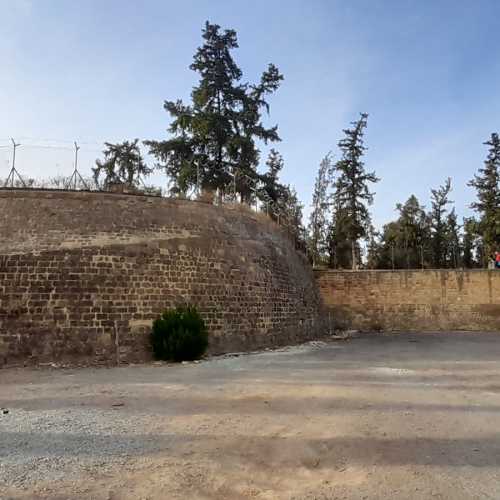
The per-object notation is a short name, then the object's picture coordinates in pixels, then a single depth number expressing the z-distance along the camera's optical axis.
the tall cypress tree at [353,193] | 33.22
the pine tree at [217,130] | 26.91
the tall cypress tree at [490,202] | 32.62
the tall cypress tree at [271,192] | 24.12
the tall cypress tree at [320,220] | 36.28
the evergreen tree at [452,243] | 40.97
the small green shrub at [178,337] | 12.43
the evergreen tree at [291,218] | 22.72
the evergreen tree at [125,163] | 25.91
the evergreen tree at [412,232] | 38.75
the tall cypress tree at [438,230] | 40.53
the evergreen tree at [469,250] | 41.60
